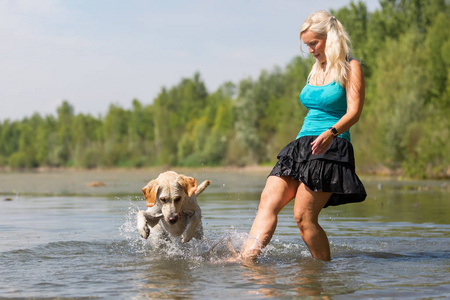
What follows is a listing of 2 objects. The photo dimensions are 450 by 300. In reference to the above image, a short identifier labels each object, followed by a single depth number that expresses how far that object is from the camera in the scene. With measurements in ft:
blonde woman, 20.58
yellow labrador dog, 24.94
